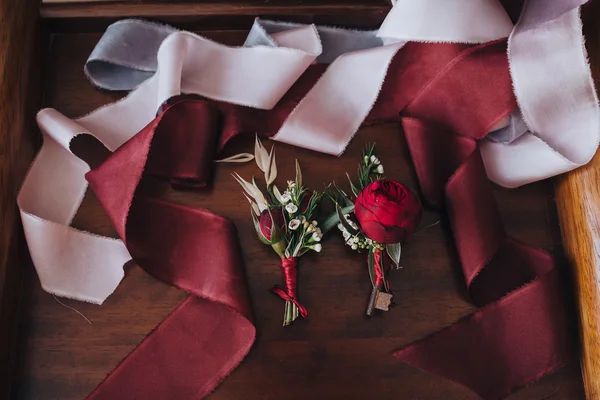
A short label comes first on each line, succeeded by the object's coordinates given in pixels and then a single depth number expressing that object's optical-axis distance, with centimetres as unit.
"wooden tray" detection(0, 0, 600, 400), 79
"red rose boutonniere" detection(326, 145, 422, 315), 71
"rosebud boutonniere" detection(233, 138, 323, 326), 80
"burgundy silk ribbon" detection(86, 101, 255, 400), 78
